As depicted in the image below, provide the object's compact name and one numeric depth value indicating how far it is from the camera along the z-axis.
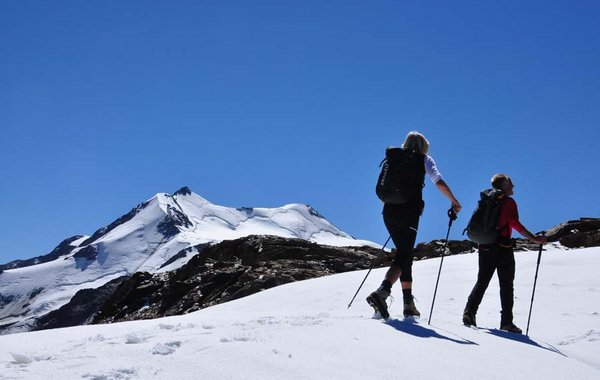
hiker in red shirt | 8.27
